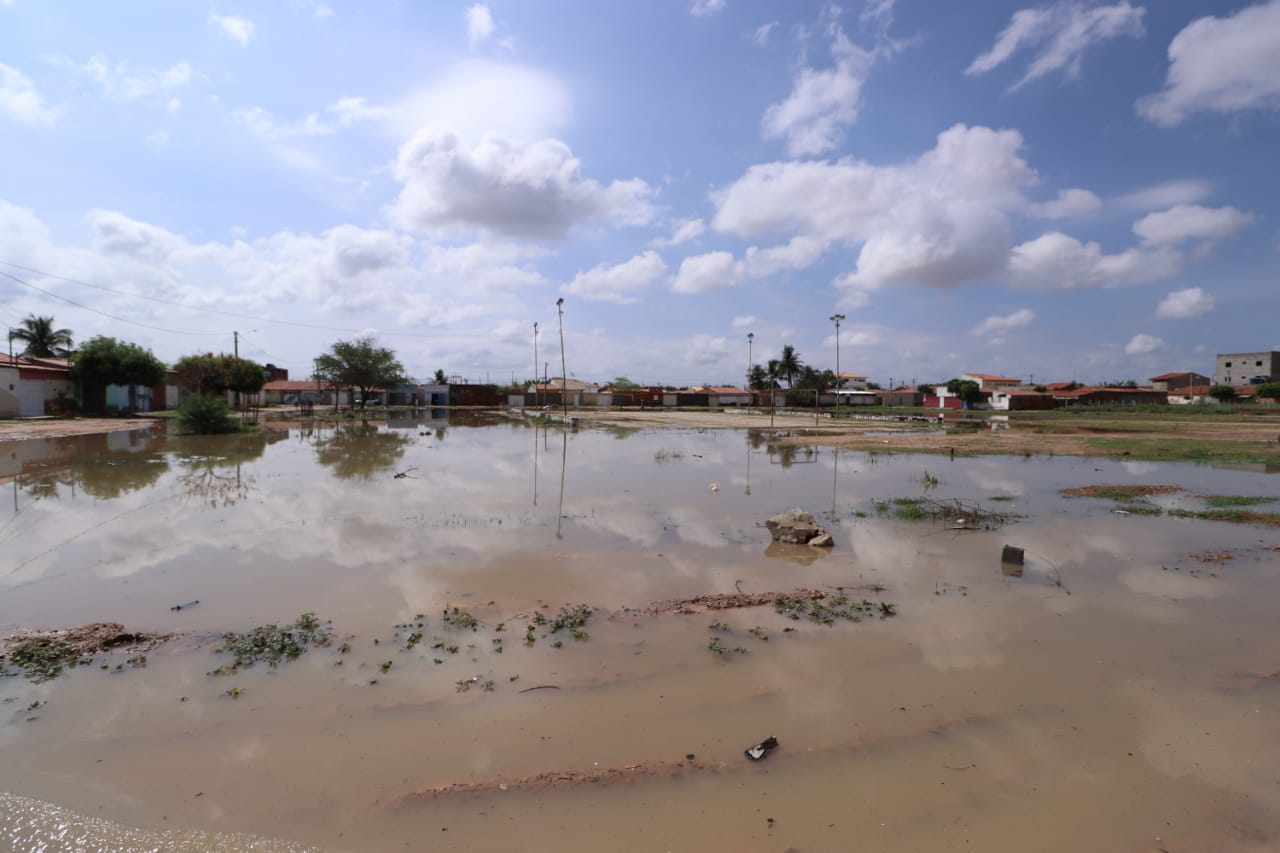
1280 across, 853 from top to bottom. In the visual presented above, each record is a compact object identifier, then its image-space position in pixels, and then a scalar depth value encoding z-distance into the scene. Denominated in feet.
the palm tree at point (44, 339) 177.99
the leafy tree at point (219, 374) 142.61
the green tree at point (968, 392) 251.80
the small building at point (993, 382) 314.26
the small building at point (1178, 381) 339.12
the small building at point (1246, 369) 311.47
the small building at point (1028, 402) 246.47
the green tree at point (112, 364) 126.21
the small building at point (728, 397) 297.12
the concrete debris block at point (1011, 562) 30.94
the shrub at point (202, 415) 103.81
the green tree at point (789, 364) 298.97
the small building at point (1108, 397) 259.47
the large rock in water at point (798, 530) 36.50
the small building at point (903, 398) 305.73
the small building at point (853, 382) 336.04
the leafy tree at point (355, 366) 209.97
